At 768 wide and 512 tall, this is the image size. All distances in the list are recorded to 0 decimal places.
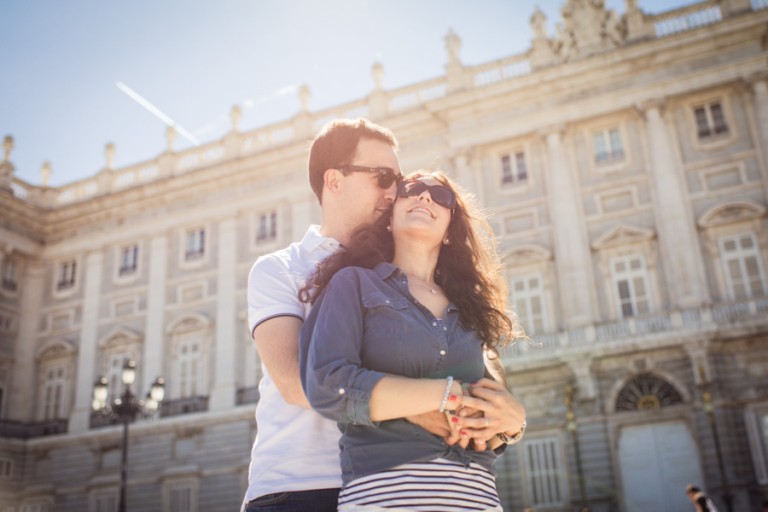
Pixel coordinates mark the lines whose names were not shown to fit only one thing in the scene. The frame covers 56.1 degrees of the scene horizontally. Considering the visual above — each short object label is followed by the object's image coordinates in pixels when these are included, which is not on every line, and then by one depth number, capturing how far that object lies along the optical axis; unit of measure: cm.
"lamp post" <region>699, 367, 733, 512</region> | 1505
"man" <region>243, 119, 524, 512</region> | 222
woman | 195
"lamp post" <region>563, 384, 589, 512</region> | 1631
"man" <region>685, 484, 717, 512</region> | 958
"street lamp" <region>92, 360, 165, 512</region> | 1440
